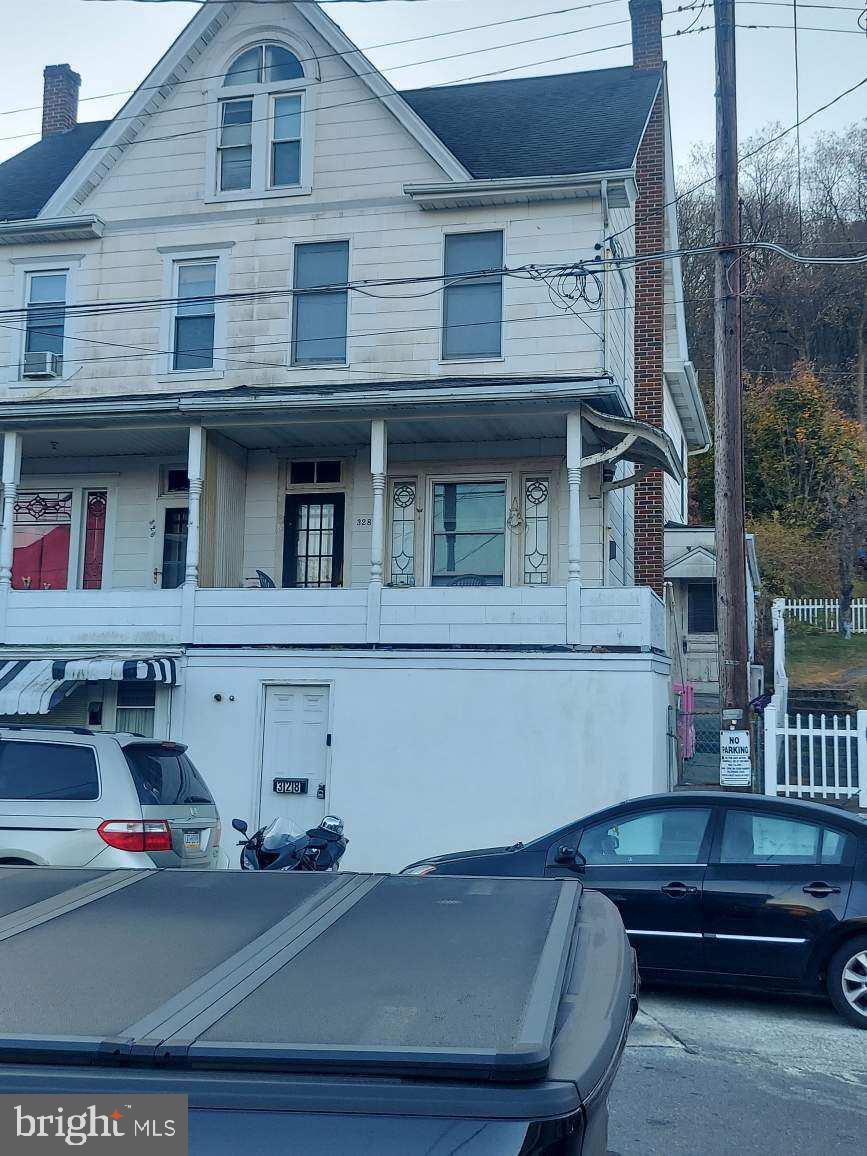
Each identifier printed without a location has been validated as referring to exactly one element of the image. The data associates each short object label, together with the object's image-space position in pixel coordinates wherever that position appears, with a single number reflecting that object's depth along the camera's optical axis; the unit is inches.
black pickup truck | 83.1
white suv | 350.9
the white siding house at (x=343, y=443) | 575.5
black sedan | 315.3
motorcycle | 358.0
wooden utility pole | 465.7
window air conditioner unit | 696.4
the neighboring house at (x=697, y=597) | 938.7
